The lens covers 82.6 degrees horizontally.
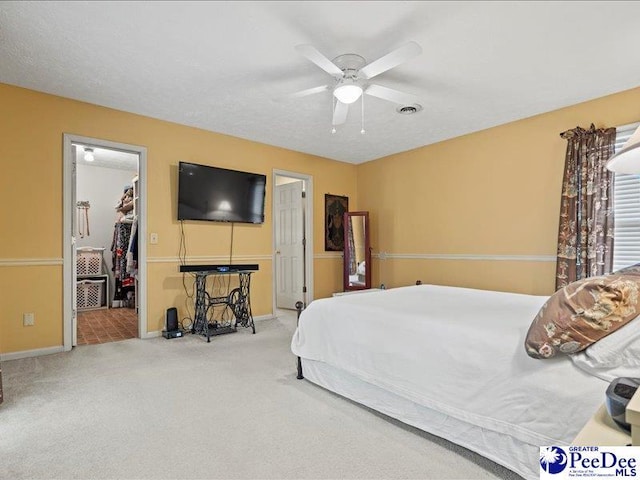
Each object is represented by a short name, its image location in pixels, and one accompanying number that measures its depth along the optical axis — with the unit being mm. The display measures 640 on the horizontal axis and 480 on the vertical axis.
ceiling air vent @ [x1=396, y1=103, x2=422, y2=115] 3822
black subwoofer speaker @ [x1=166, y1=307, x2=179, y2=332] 4141
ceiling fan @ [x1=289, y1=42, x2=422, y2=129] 2393
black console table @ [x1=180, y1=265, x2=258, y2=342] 4180
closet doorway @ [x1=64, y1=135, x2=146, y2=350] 4133
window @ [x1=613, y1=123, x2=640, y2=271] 3354
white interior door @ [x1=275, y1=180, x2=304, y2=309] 5871
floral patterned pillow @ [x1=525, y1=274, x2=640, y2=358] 1358
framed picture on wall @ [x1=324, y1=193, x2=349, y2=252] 5961
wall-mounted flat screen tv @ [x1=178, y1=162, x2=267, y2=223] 4340
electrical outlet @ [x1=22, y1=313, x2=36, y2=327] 3422
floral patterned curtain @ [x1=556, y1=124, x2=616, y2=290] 3416
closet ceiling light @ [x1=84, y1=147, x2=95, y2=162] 5652
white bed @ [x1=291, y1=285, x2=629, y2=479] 1446
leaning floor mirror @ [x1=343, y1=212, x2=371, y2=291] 5871
